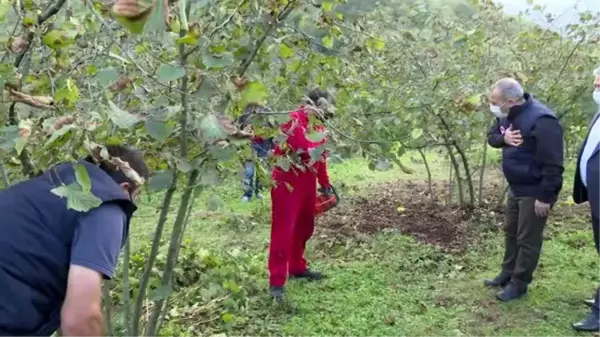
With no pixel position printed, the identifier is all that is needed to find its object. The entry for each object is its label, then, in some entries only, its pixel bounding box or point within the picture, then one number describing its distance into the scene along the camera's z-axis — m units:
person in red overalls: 4.66
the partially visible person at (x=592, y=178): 4.15
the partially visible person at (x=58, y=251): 2.07
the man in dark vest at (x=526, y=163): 4.45
